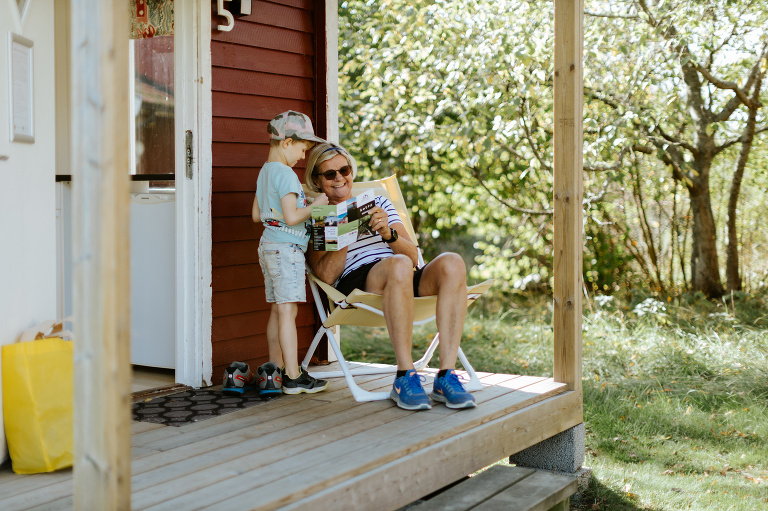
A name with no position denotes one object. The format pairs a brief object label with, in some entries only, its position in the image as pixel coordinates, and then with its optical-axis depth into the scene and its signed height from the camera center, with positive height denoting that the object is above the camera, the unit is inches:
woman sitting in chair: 125.0 -6.0
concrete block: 142.1 -37.9
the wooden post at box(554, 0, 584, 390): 133.2 +12.8
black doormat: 122.0 -26.3
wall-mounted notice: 99.9 +19.1
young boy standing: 132.6 +0.3
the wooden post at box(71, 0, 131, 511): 65.9 +0.5
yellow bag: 95.8 -19.8
